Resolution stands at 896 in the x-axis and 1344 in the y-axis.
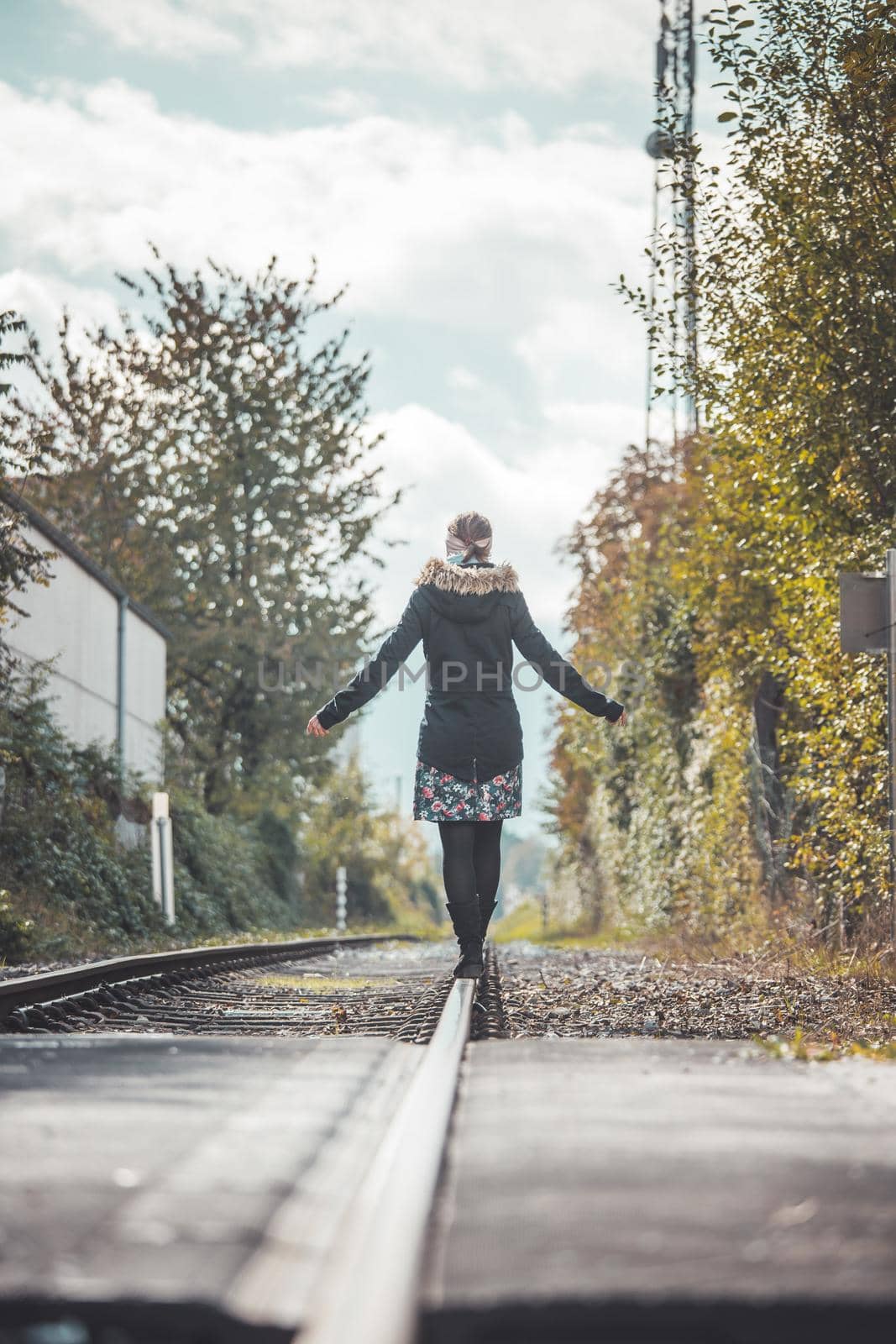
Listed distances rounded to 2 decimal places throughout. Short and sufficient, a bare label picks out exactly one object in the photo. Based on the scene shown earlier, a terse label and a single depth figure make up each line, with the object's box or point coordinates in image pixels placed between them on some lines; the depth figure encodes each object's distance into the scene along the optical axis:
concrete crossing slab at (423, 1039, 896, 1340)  3.33
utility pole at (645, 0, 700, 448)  17.87
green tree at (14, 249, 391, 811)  54.31
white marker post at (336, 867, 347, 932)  62.73
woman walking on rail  12.99
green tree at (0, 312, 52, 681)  24.78
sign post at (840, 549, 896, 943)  15.09
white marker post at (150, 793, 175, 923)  31.59
